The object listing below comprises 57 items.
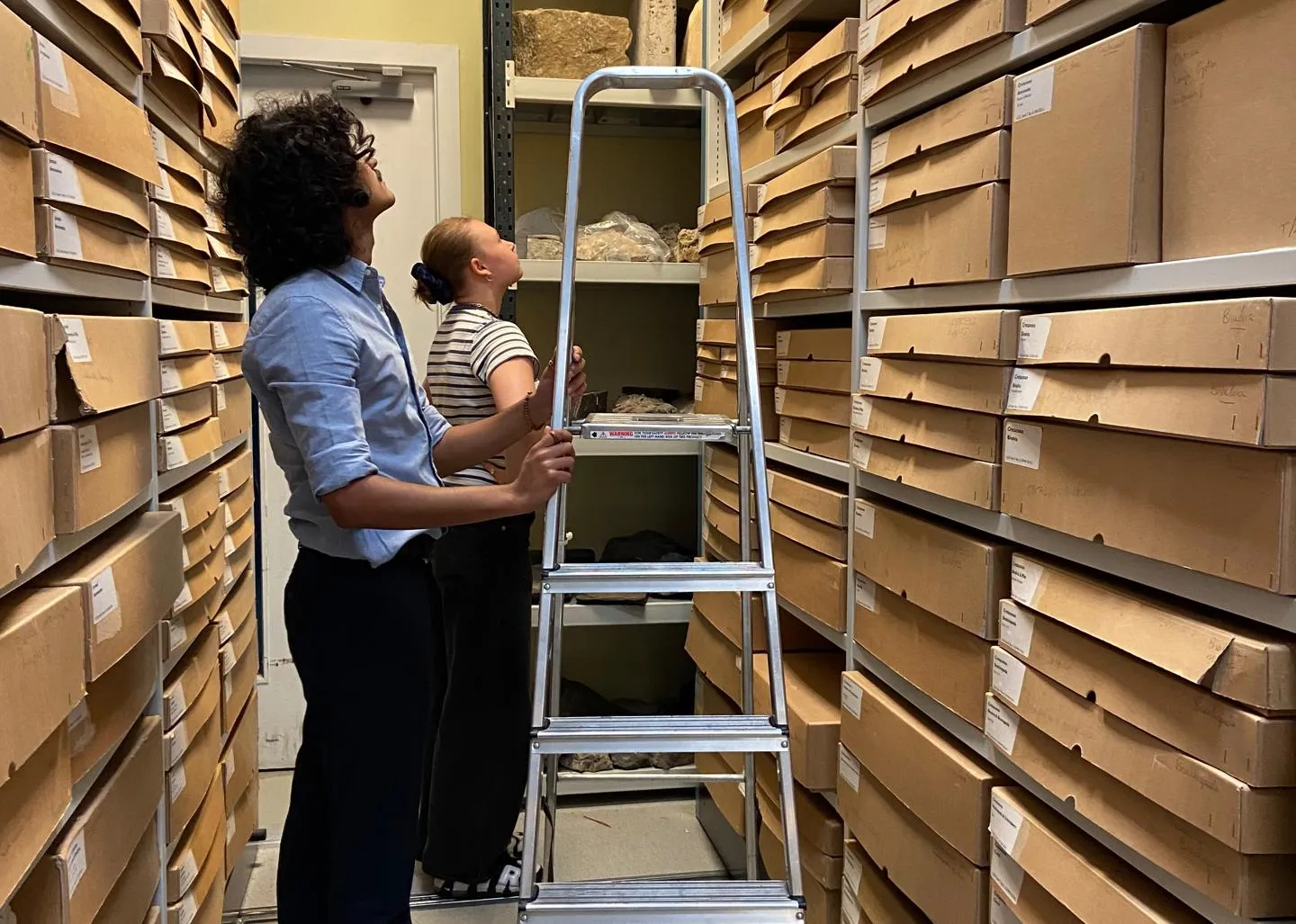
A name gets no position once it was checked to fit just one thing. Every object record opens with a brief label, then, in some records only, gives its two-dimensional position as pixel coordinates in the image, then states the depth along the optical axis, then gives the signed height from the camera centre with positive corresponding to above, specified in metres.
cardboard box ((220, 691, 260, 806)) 2.05 -0.86
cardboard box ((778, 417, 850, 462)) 1.89 -0.14
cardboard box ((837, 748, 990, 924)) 1.36 -0.74
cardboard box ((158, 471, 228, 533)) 1.62 -0.23
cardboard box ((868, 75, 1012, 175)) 1.27 +0.35
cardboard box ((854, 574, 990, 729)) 1.37 -0.43
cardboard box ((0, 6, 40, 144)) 0.88 +0.26
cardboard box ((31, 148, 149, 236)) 0.99 +0.19
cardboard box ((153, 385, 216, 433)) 1.53 -0.08
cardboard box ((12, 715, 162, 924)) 1.01 -0.55
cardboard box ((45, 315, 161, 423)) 1.03 +0.00
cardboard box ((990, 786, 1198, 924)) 1.03 -0.56
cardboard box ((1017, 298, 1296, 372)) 0.83 +0.03
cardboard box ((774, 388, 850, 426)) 1.88 -0.08
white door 3.01 +0.51
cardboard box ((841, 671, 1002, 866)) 1.33 -0.60
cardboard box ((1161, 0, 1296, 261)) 0.88 +0.23
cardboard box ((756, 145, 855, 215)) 1.76 +0.36
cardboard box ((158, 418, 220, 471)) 1.53 -0.14
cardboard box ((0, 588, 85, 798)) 0.85 -0.28
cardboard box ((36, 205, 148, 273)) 1.01 +0.14
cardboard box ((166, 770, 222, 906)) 1.57 -0.83
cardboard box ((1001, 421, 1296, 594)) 0.85 -0.13
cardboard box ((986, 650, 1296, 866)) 0.87 -0.40
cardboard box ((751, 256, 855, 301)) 1.79 +0.17
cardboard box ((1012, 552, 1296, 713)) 0.86 -0.26
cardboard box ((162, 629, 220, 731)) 1.55 -0.54
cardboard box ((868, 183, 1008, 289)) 1.30 +0.19
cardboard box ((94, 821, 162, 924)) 1.24 -0.69
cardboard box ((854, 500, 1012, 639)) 1.33 -0.29
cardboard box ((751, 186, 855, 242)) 1.79 +0.30
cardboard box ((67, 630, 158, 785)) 1.13 -0.43
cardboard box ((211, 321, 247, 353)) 1.93 +0.06
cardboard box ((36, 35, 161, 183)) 1.00 +0.28
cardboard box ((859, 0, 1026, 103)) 1.26 +0.46
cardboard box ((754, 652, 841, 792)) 1.85 -0.67
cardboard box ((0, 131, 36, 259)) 0.90 +0.15
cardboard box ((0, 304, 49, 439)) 0.87 -0.01
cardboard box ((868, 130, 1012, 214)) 1.29 +0.28
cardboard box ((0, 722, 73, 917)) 0.88 -0.42
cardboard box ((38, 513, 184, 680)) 1.07 -0.27
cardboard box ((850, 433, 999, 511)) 1.33 -0.15
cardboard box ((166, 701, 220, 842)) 1.55 -0.70
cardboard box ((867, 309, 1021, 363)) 1.26 +0.05
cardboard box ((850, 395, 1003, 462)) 1.33 -0.09
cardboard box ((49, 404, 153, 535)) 1.02 -0.12
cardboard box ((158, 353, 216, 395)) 1.55 -0.02
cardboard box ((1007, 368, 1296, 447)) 0.83 -0.03
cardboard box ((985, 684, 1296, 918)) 0.88 -0.46
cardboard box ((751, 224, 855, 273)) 1.79 +0.23
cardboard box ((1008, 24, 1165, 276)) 1.02 +0.24
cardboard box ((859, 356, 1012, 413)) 1.31 -0.02
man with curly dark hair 1.31 -0.18
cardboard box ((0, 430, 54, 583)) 0.88 -0.13
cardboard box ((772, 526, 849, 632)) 1.86 -0.42
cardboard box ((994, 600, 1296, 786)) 0.86 -0.33
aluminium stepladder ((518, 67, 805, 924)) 1.21 -0.46
